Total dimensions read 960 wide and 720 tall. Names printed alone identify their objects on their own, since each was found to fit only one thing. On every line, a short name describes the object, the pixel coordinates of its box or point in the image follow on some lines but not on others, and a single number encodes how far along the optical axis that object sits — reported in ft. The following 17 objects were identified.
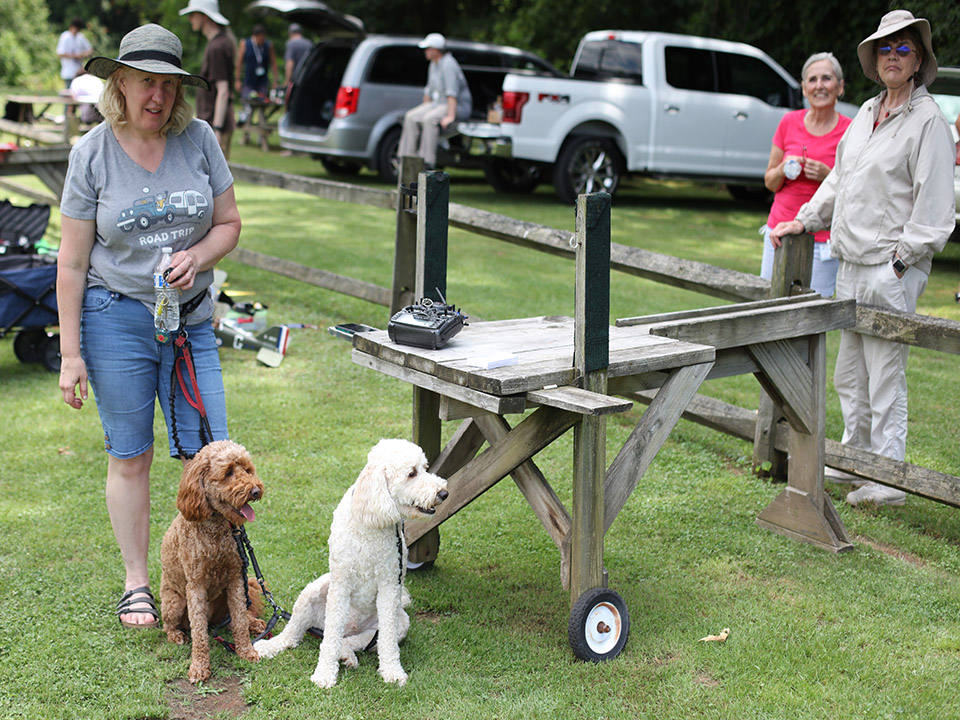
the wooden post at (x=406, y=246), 21.09
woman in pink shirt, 18.62
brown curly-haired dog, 11.25
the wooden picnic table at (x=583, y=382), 11.28
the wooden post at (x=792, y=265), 16.56
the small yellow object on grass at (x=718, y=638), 12.75
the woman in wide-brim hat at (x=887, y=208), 15.44
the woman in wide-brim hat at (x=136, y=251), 11.74
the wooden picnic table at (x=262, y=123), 65.16
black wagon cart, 21.99
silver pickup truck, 44.98
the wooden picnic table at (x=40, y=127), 43.65
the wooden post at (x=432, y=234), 13.02
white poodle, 10.85
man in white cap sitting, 45.21
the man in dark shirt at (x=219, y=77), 41.39
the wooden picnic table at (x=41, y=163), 31.81
